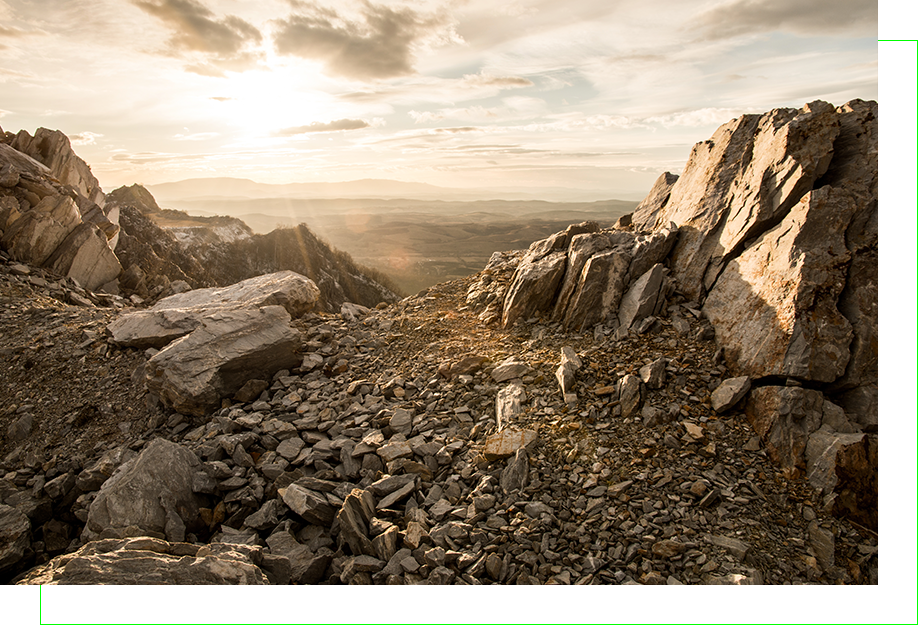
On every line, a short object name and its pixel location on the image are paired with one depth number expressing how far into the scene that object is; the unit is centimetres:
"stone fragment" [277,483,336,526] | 661
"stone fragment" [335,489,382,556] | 605
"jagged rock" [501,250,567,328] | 1088
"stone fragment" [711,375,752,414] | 698
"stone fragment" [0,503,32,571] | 673
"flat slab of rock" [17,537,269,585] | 485
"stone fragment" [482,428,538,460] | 693
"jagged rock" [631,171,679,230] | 1208
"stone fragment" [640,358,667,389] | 762
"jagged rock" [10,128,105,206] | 2108
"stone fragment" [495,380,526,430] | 765
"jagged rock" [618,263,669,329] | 916
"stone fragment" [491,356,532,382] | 879
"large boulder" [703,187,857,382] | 661
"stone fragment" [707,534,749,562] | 530
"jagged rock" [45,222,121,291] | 1741
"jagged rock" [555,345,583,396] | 795
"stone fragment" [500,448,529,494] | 640
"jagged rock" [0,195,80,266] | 1623
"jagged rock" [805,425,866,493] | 581
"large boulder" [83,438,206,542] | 664
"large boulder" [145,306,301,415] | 928
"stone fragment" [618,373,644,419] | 731
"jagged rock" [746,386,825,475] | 620
